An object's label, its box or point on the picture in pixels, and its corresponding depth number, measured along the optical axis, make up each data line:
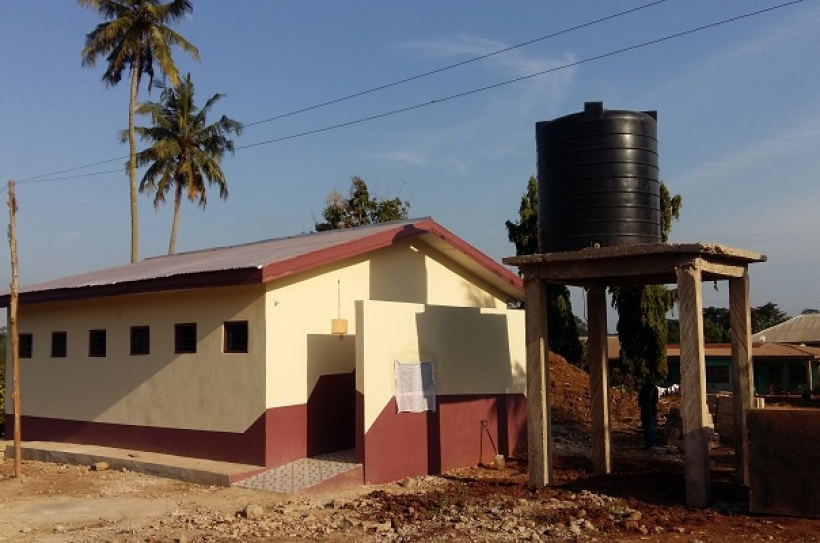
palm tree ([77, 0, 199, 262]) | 27.78
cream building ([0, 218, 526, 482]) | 11.34
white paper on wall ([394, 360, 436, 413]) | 11.42
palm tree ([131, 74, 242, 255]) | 30.84
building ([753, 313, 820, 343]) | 44.34
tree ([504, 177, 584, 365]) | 25.45
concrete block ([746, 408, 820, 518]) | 8.20
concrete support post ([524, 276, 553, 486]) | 10.43
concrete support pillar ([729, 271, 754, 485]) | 10.46
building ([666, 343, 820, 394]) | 34.06
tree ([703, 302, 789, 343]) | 54.69
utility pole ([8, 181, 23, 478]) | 11.93
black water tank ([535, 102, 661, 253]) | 9.84
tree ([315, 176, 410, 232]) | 32.44
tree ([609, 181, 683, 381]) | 18.17
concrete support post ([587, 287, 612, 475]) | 11.76
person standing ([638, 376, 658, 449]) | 14.69
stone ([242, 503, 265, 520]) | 8.63
